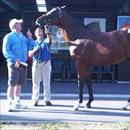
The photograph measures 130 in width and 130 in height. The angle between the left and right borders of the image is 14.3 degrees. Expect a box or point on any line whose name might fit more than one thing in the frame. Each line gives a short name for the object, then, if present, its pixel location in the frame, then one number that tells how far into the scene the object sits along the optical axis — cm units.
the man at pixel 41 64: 1149
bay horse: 1115
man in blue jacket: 1057
